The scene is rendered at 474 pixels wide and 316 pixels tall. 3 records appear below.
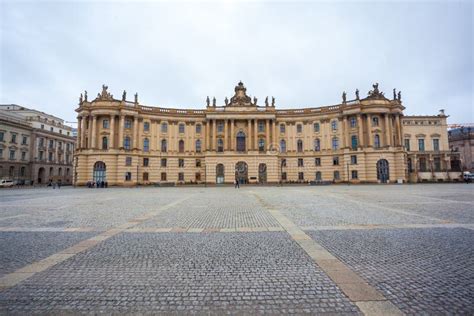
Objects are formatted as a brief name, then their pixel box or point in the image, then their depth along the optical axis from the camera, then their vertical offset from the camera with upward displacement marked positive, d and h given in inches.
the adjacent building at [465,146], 2896.2 +300.5
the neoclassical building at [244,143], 1988.2 +261.9
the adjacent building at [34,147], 2234.3 +305.7
